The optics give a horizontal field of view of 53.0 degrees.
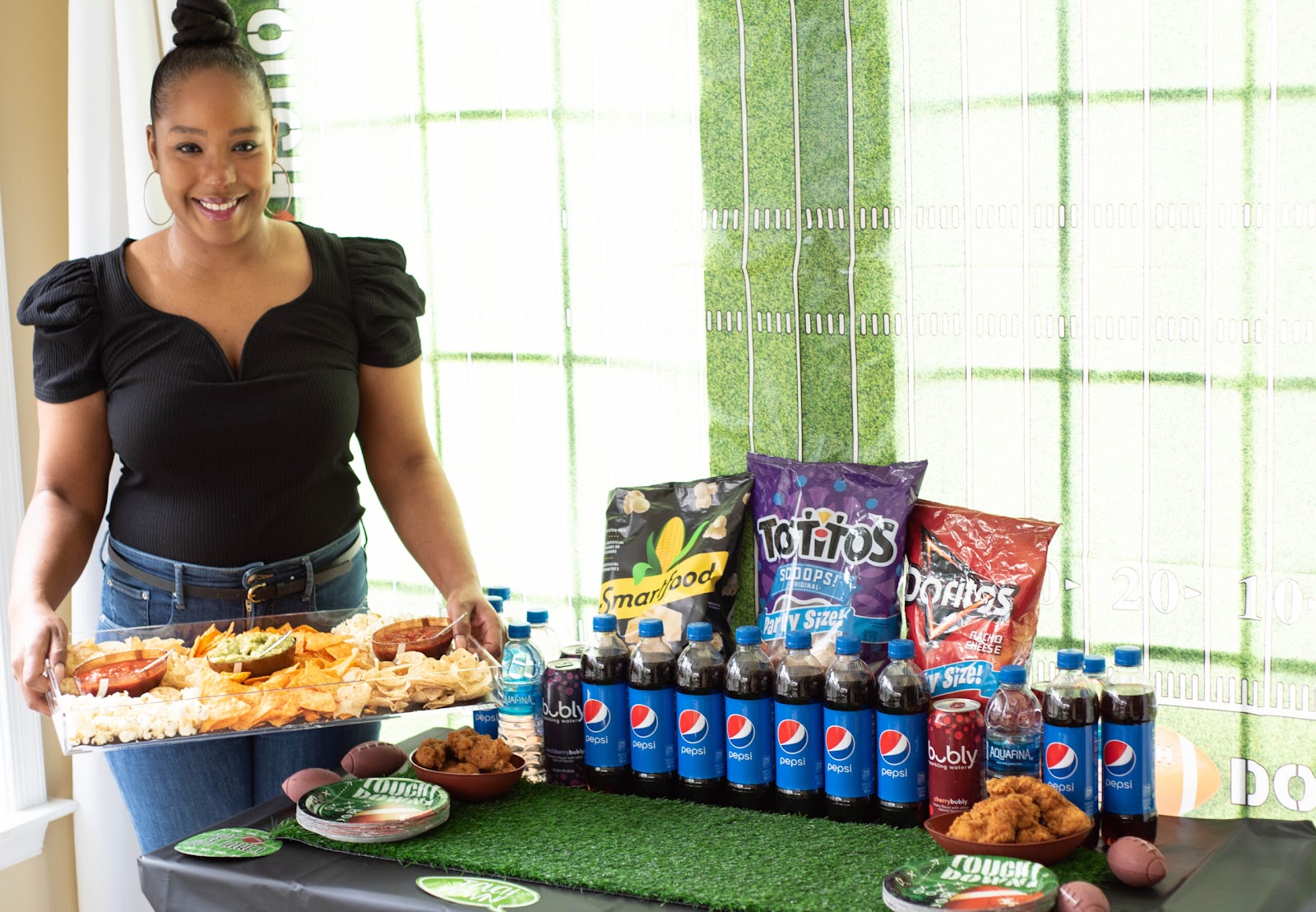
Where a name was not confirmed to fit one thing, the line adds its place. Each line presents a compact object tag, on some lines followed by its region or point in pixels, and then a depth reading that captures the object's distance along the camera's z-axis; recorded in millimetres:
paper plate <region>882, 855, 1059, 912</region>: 1284
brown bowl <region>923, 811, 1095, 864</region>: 1385
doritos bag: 1730
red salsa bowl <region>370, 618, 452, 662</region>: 1723
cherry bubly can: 1528
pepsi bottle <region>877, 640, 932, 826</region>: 1558
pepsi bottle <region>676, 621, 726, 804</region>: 1676
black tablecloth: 1383
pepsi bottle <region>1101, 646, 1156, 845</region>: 1489
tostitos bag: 1887
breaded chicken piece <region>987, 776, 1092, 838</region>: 1413
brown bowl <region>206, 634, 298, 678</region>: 1665
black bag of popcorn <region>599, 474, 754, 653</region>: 2035
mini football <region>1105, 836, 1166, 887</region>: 1370
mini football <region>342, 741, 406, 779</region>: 1749
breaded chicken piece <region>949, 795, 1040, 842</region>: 1396
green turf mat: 1394
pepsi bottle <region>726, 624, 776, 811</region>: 1648
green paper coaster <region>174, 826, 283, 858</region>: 1526
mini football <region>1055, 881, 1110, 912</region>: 1271
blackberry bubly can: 1749
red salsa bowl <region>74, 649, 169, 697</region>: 1614
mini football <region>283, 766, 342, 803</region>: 1657
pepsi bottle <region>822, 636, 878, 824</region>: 1587
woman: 1868
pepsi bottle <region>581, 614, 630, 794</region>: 1730
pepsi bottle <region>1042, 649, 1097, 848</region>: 1493
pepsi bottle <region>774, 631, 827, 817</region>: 1621
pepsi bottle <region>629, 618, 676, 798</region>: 1703
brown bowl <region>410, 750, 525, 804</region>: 1657
